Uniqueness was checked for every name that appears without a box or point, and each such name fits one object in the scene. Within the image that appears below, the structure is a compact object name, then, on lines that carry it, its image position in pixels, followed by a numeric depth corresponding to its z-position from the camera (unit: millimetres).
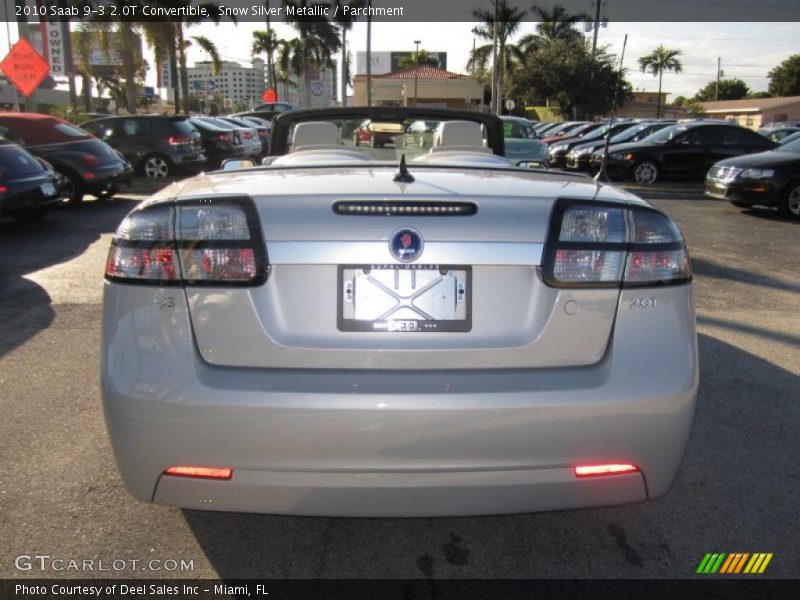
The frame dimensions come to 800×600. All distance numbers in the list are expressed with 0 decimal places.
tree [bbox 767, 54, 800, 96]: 82062
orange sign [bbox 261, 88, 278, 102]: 41388
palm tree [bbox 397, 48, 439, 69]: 77312
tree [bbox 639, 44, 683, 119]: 85938
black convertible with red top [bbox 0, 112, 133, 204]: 11867
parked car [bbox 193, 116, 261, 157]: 18109
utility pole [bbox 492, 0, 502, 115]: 42672
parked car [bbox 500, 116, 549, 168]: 14578
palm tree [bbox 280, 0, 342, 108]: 49906
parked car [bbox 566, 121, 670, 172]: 18109
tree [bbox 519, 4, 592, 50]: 51500
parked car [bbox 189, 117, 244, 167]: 17234
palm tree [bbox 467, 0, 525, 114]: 45062
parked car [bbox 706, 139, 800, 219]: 11273
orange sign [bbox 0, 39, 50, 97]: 16375
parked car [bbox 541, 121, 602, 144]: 23281
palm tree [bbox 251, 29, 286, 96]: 53062
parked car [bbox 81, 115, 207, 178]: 15237
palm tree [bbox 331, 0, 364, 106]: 49031
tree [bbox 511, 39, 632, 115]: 41938
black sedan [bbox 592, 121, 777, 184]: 15875
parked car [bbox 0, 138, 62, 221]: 9234
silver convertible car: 1995
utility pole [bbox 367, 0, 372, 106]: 46747
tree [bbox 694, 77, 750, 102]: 100312
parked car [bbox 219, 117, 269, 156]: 19567
